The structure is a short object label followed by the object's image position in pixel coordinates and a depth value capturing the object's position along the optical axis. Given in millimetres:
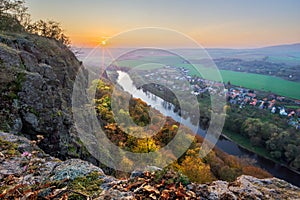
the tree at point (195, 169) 17392
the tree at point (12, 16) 15549
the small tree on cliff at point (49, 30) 20728
